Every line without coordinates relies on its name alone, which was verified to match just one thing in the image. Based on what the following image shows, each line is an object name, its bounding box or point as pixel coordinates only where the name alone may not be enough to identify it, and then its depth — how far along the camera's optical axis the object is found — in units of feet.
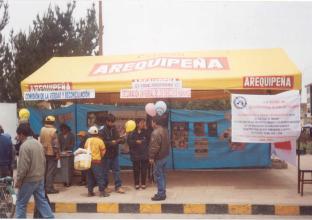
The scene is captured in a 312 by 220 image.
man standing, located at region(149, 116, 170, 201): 23.14
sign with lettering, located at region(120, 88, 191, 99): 26.12
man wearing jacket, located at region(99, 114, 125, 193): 25.39
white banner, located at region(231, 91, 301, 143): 23.97
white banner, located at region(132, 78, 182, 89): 26.32
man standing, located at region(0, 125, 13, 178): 22.50
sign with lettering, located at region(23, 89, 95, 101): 27.28
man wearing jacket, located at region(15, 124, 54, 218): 17.32
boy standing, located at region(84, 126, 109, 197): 24.28
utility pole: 50.97
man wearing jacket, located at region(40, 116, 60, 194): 25.08
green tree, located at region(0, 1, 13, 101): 53.06
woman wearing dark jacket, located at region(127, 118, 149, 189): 26.39
